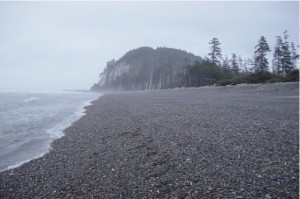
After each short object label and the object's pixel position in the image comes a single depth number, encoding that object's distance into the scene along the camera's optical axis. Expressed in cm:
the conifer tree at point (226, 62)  8089
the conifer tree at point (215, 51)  6600
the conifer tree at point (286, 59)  5141
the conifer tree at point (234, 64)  7250
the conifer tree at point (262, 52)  5416
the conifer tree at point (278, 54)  5397
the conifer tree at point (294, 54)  5632
